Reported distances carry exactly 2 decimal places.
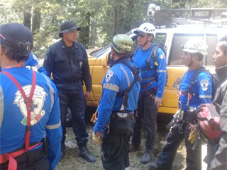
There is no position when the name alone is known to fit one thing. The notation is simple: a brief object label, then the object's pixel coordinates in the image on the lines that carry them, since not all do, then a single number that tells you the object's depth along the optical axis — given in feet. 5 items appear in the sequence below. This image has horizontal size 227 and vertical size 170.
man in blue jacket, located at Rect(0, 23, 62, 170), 5.07
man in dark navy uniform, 12.28
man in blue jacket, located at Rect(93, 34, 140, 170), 8.66
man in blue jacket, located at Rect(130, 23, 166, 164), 12.51
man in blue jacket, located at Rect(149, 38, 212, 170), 9.16
